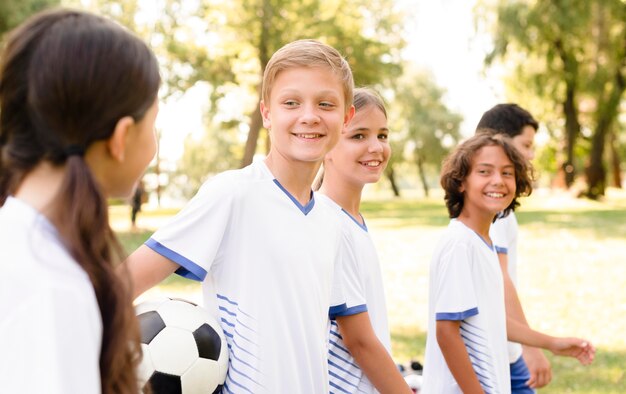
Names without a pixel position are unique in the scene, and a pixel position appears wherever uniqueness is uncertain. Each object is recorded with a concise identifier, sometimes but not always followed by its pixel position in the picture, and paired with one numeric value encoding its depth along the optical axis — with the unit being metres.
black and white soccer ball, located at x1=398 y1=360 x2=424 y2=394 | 4.98
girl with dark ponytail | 1.10
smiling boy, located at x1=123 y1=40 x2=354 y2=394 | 2.14
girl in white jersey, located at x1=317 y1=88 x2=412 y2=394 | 2.58
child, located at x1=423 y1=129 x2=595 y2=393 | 3.07
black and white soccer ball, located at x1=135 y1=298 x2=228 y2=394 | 2.14
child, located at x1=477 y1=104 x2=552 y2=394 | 3.80
